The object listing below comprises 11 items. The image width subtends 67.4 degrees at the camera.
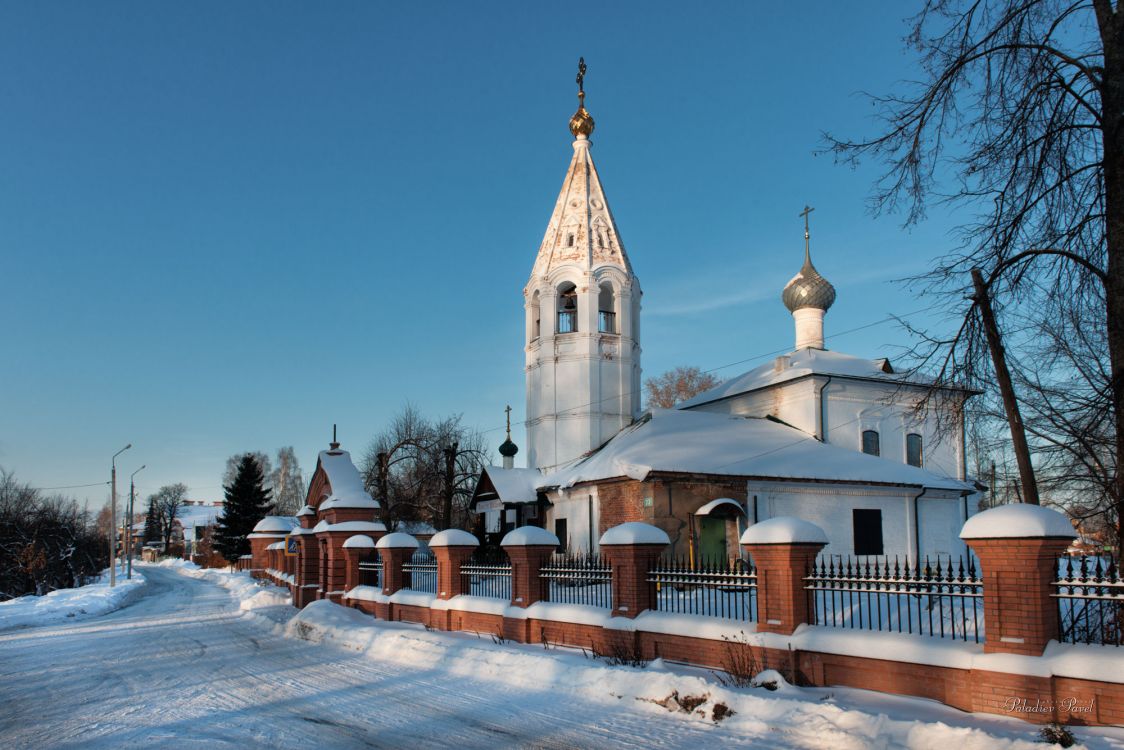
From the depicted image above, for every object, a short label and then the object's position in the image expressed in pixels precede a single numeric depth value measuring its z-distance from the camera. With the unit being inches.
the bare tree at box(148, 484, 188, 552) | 4315.9
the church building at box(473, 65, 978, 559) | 816.3
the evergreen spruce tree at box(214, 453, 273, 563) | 2338.8
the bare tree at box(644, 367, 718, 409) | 1999.3
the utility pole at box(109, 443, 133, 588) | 1336.1
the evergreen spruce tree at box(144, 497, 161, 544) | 4429.1
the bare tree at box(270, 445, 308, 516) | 3046.3
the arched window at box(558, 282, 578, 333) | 1150.3
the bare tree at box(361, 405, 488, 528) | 1604.0
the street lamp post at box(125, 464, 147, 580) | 1764.9
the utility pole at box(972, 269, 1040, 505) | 362.6
